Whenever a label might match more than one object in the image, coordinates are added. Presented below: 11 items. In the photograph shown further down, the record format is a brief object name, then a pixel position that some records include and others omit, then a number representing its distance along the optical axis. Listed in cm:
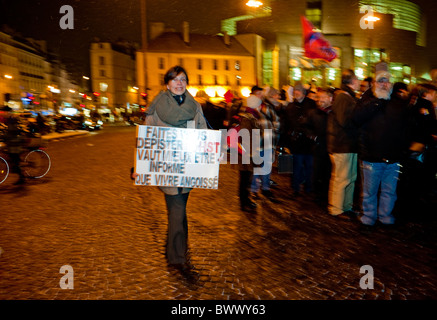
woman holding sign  443
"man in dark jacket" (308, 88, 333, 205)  766
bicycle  1038
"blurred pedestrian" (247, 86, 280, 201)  727
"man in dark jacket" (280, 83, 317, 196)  800
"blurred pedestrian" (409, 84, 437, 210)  641
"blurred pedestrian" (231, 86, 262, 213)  706
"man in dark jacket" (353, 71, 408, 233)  563
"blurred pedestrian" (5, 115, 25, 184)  978
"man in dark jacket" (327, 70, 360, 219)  625
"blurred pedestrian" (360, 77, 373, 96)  794
